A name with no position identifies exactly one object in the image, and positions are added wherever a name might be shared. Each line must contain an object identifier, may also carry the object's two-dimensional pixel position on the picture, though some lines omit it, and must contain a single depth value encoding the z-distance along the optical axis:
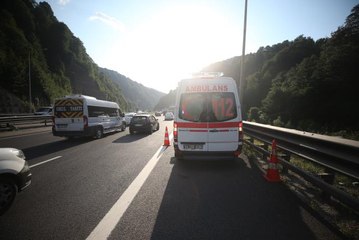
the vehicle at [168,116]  42.60
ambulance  6.60
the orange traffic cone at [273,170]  5.47
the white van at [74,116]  12.30
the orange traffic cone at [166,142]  11.07
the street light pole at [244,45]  14.41
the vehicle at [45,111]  29.37
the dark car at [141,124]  16.64
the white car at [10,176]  3.91
